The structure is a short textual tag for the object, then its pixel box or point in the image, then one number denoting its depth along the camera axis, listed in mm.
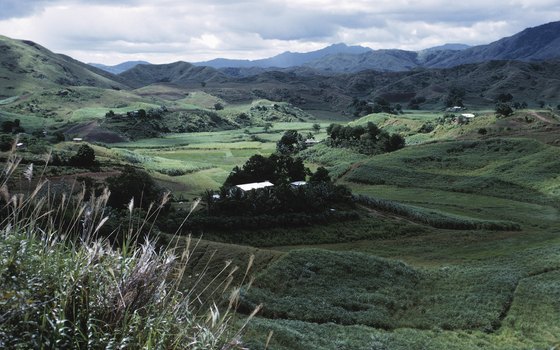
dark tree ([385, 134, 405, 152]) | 140750
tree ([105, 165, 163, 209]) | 65375
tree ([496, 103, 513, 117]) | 144000
